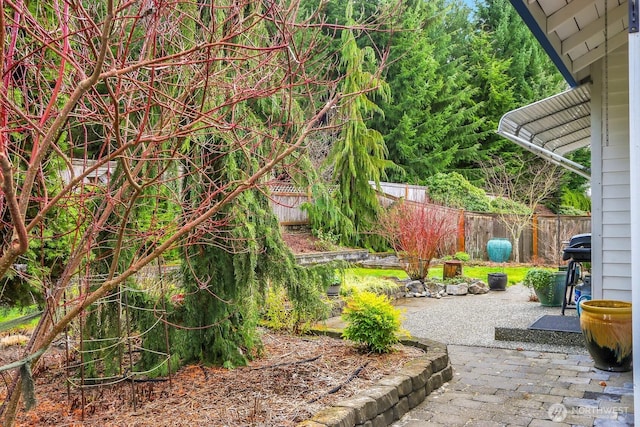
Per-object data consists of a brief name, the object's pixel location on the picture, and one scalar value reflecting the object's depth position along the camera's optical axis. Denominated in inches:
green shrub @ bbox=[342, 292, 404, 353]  175.2
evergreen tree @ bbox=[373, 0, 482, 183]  840.3
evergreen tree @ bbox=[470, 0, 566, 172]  857.5
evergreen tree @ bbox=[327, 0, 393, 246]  522.6
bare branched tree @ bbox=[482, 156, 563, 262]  574.9
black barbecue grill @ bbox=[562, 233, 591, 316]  230.4
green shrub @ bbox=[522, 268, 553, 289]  295.1
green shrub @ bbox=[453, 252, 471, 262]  536.7
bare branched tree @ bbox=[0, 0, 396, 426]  65.7
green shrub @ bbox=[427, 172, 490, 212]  665.0
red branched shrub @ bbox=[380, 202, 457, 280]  393.9
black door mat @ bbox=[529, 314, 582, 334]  224.1
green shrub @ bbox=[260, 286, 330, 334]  208.4
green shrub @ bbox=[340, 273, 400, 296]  305.9
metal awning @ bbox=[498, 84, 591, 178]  240.4
